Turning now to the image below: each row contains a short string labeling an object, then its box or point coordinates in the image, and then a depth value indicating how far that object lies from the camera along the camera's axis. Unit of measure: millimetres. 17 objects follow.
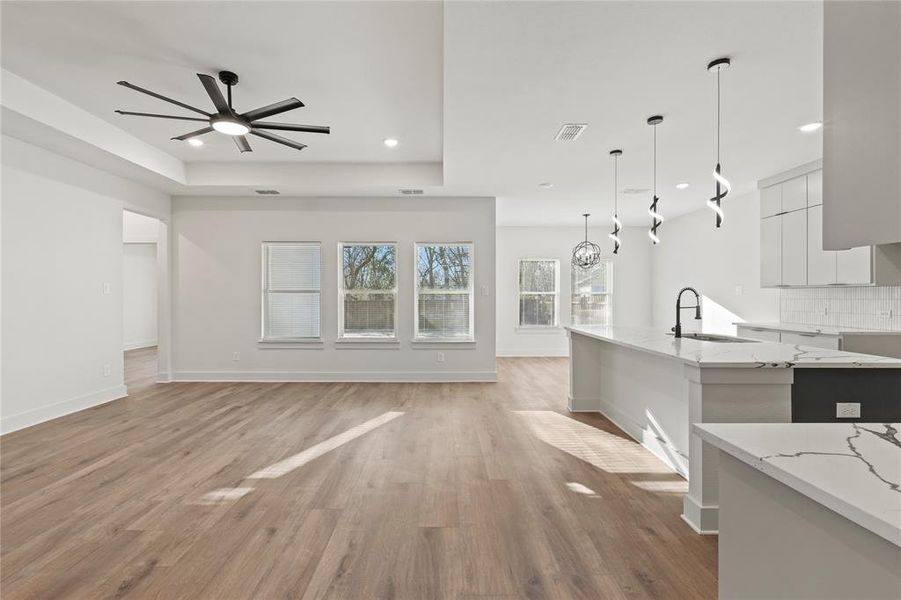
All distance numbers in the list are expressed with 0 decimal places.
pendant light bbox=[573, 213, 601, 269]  7008
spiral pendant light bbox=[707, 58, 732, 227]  2568
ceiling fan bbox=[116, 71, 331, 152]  2938
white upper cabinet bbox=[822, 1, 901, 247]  745
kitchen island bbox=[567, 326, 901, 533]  2211
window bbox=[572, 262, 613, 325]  8961
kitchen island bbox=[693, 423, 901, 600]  712
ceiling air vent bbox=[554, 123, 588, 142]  3629
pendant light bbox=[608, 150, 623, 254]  4324
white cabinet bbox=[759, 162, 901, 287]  4324
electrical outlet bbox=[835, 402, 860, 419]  2230
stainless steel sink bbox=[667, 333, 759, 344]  3604
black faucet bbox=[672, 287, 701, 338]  3499
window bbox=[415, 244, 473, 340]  6270
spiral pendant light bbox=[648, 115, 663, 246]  3467
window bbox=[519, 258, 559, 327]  8961
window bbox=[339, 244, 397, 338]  6277
